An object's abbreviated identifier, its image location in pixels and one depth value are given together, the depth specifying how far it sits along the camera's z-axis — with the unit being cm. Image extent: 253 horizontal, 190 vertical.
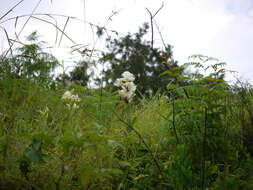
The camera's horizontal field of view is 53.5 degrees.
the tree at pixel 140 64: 2434
